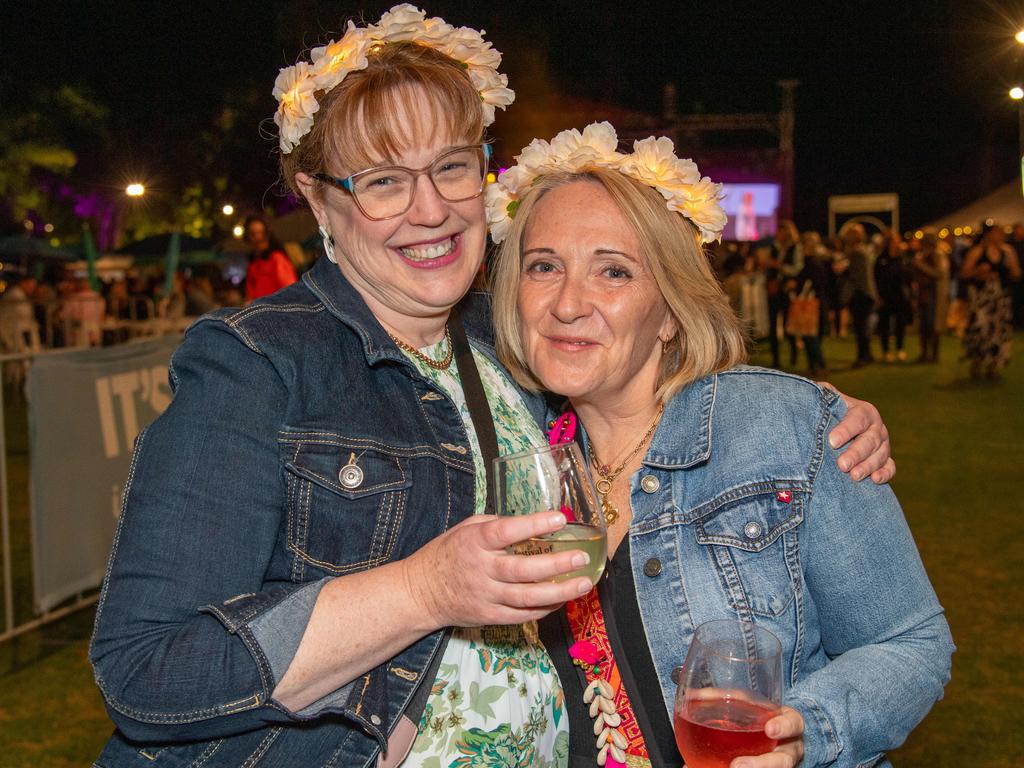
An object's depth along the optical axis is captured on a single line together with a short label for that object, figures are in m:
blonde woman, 2.07
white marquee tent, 27.64
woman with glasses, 1.64
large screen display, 28.33
